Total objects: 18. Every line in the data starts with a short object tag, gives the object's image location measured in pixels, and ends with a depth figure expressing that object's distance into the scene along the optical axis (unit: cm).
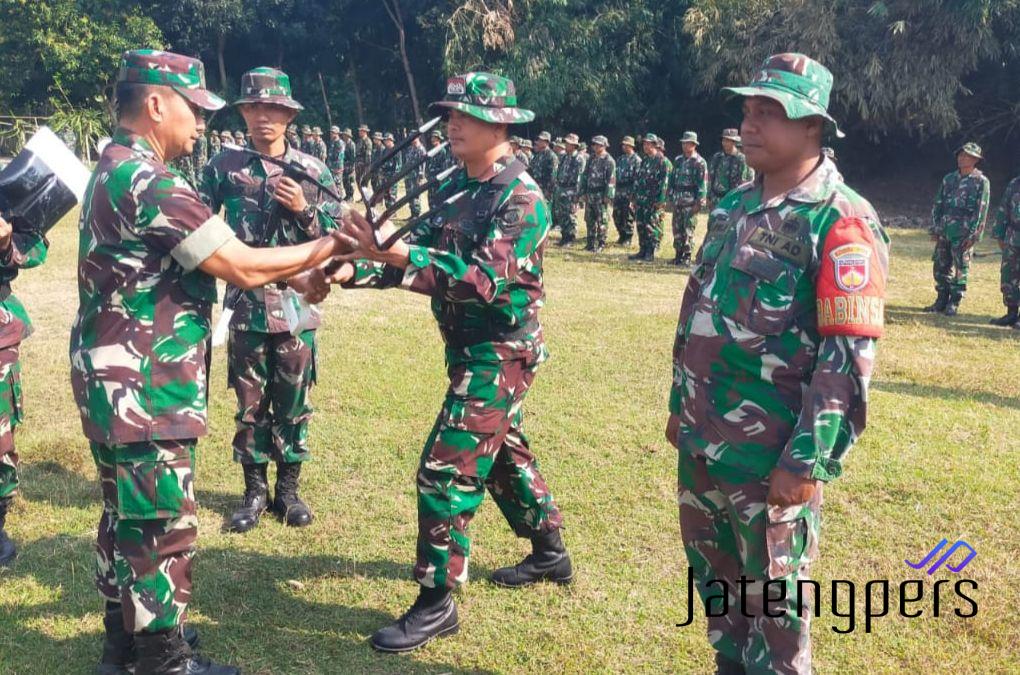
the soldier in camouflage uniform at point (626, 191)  1648
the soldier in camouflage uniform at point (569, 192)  1677
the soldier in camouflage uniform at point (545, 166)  1795
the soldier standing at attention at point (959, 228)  1085
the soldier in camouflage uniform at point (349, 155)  2556
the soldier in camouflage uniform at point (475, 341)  344
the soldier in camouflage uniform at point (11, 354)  416
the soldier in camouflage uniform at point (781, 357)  255
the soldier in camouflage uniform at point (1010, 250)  1023
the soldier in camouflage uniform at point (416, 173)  1854
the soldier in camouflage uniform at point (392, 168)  2151
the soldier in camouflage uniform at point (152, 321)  291
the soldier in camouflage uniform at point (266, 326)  464
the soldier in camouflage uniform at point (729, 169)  1365
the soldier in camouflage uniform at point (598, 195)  1620
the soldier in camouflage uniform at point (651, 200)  1493
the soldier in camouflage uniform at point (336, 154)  2431
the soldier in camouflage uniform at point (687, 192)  1423
